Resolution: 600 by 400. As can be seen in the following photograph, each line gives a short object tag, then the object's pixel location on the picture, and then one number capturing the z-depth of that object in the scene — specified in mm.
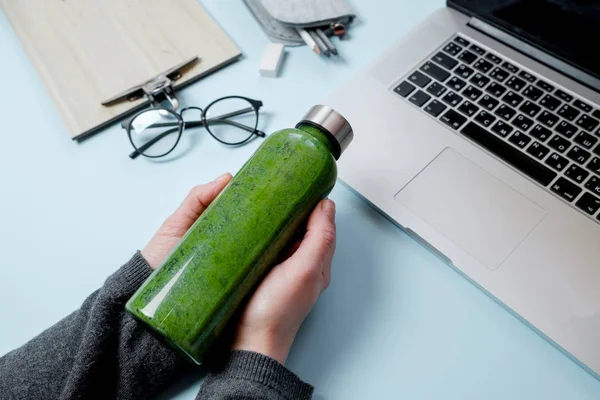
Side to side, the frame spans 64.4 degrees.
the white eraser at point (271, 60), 664
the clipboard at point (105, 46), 643
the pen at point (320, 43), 670
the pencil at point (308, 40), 676
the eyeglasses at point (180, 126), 622
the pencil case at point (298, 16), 678
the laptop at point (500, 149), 466
